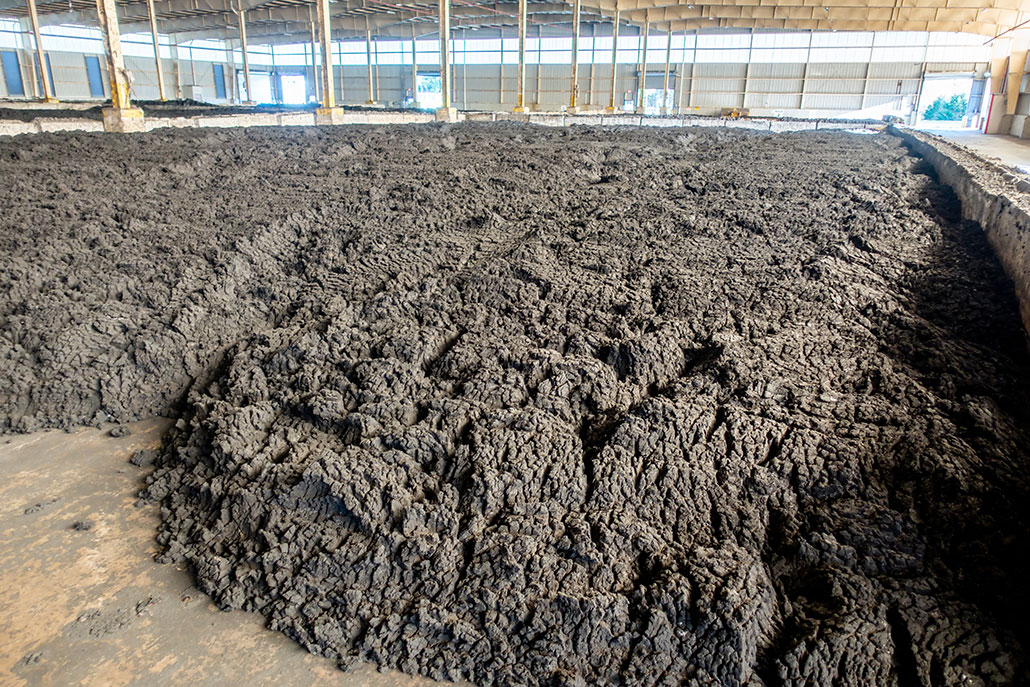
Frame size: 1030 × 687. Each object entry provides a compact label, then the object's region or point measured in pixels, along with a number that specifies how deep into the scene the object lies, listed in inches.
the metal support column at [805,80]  1507.1
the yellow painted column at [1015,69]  1010.1
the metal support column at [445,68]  694.5
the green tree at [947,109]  1509.6
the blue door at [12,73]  1338.6
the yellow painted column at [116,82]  411.2
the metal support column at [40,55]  764.8
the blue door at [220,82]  1814.7
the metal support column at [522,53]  810.8
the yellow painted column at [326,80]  569.0
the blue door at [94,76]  1518.2
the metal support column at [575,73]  877.2
